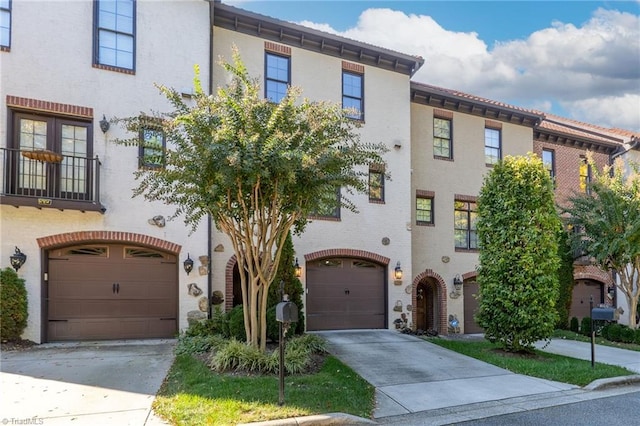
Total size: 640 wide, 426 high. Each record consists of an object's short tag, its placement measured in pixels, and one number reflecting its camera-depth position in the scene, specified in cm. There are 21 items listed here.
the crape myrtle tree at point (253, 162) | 670
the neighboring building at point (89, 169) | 936
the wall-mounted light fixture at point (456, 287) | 1495
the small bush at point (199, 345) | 826
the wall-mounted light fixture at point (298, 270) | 1173
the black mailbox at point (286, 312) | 573
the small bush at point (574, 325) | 1512
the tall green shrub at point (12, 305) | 880
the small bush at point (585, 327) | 1418
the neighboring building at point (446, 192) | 1474
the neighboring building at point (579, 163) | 1744
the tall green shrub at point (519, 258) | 929
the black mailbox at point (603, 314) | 831
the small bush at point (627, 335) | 1267
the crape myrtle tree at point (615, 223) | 1310
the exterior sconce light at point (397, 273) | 1335
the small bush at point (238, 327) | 873
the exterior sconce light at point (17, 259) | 912
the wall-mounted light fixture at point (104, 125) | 999
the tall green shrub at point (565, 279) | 1520
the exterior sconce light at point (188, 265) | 1051
